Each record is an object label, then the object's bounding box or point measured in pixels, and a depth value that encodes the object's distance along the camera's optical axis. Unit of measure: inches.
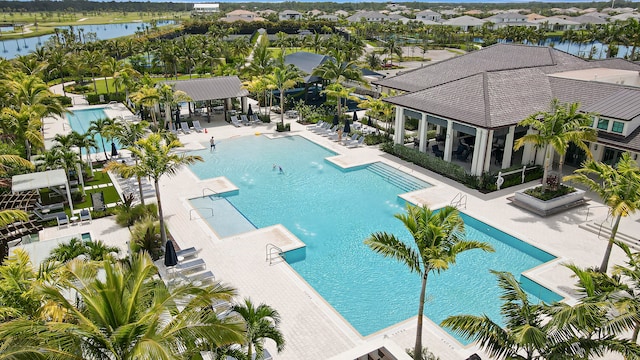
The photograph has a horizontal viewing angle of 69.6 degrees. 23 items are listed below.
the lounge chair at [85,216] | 816.9
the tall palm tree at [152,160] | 682.2
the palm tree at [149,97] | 1247.5
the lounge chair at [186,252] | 686.5
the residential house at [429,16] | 5649.6
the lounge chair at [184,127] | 1393.3
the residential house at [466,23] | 4328.2
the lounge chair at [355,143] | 1258.0
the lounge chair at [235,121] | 1459.2
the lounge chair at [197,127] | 1413.6
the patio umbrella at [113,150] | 1135.4
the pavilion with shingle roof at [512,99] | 949.8
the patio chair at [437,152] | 1141.1
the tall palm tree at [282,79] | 1382.9
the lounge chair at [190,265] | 657.0
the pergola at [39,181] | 792.9
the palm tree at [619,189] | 608.4
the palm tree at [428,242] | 429.7
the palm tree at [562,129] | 813.9
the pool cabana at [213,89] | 1406.3
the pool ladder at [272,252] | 705.0
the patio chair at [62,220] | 801.6
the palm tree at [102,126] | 1021.0
